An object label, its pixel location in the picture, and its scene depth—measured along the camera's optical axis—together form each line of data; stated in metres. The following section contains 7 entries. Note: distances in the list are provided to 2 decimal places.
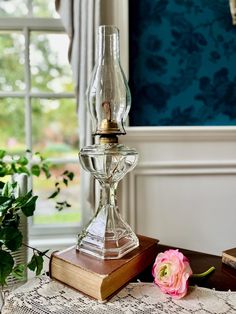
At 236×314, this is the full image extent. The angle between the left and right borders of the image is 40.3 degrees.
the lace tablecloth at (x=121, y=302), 0.69
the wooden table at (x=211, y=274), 0.81
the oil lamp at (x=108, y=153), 0.84
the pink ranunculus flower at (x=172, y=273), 0.73
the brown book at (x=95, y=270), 0.72
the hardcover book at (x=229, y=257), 0.90
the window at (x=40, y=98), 1.47
